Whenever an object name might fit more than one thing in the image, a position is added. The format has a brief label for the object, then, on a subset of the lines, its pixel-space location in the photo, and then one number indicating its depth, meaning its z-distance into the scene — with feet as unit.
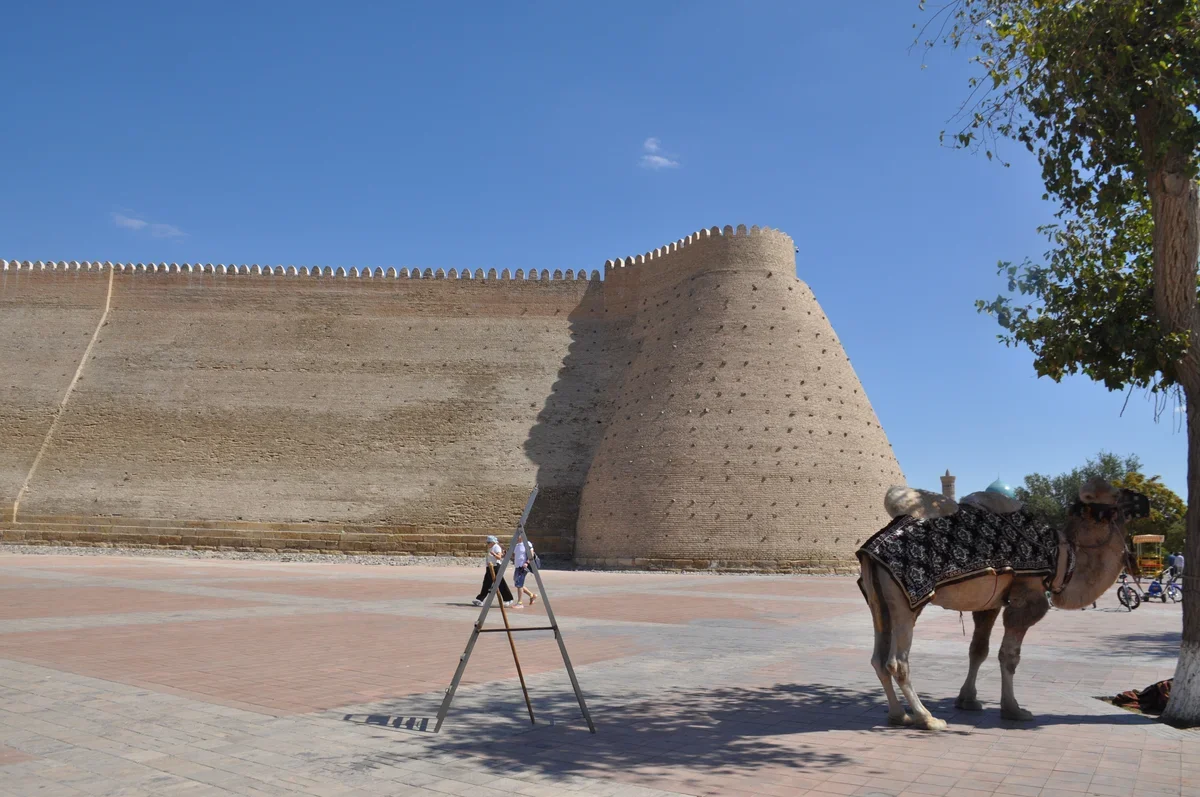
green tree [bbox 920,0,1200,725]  20.59
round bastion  88.28
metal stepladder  17.38
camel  18.80
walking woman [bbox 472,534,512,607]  41.01
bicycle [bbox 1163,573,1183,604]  57.26
